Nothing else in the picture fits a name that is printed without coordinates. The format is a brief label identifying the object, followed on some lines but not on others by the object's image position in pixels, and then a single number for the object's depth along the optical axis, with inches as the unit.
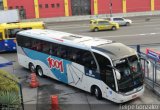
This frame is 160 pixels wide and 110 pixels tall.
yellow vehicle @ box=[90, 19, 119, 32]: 1704.0
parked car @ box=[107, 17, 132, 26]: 1913.1
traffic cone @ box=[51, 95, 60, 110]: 592.6
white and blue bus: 603.6
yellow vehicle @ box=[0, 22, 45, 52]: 1141.7
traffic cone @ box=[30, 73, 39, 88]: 747.4
